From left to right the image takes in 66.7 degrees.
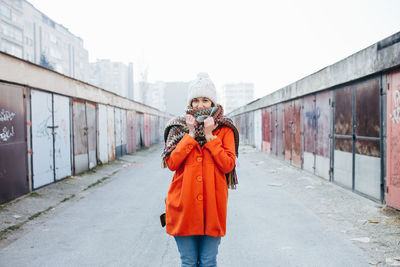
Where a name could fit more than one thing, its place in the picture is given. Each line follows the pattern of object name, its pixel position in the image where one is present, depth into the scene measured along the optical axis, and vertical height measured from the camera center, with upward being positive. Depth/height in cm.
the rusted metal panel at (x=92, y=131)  1101 -6
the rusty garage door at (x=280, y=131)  1313 -17
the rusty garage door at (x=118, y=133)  1465 -17
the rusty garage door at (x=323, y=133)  831 -18
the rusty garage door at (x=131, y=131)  1726 -9
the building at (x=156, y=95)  11744 +1352
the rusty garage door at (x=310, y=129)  939 -7
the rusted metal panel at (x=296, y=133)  1095 -22
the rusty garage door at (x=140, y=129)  2001 +2
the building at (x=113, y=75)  9738 +1793
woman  196 -37
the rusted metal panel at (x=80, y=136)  973 -21
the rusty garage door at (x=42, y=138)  711 -19
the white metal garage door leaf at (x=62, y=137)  832 -18
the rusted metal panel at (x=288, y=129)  1199 -7
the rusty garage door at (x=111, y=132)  1345 -11
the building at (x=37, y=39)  4506 +1650
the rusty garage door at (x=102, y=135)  1206 -21
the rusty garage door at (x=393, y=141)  512 -26
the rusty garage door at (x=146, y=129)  2278 -2
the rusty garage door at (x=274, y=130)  1438 -12
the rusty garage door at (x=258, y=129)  1877 -9
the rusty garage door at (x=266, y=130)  1606 -14
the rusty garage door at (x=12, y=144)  586 -26
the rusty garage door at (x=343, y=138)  695 -27
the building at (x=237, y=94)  11931 +1341
